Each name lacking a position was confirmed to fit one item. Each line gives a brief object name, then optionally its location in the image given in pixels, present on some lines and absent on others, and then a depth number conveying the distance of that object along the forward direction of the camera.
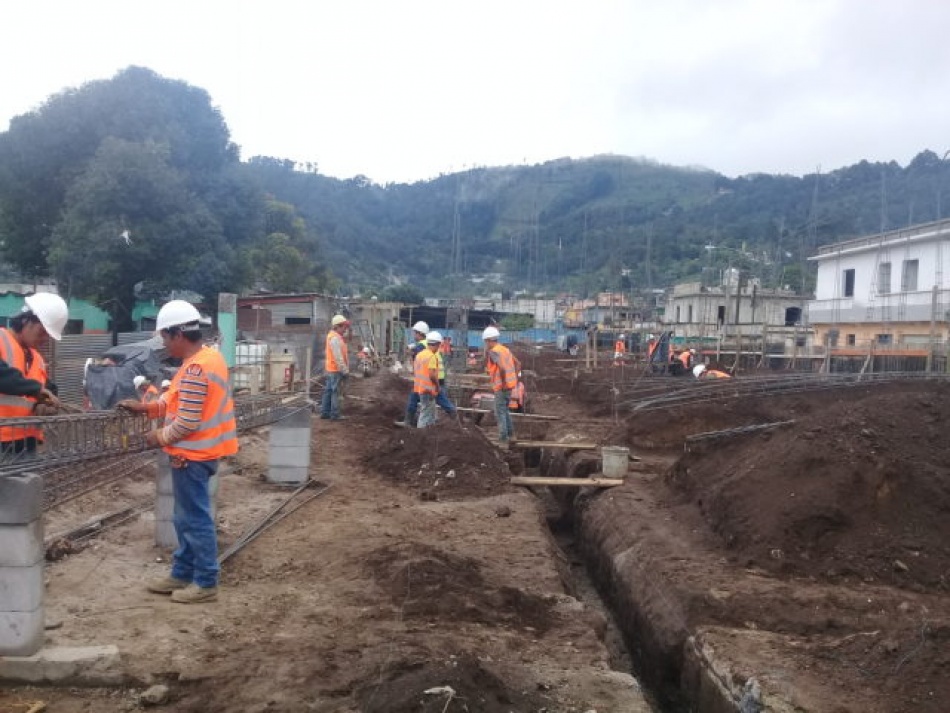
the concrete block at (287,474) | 8.71
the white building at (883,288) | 27.33
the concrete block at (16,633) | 3.84
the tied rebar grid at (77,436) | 4.48
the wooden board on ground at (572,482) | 9.31
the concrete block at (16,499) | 3.82
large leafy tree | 23.06
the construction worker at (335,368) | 12.58
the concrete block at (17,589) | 3.84
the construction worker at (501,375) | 11.49
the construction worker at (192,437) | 4.75
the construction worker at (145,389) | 7.46
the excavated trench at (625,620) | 5.54
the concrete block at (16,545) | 3.85
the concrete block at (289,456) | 8.67
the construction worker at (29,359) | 4.95
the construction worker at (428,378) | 11.30
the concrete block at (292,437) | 8.66
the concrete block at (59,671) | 3.79
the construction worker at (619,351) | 24.47
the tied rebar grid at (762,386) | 12.90
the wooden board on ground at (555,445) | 11.28
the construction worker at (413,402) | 12.94
